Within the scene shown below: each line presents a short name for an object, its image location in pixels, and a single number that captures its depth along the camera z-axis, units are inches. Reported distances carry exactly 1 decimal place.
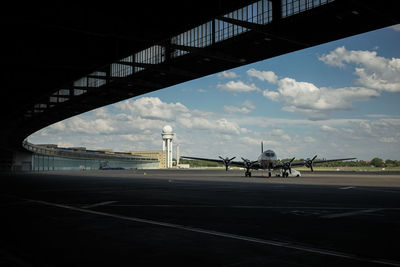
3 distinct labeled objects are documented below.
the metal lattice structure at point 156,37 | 792.9
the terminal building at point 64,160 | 4626.0
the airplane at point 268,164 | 2088.7
